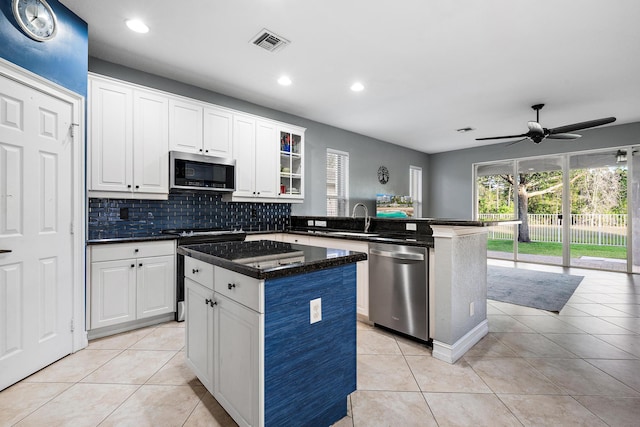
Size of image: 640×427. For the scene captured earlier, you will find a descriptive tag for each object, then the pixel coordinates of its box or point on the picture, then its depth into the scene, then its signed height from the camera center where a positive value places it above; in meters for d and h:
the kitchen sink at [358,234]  3.62 -0.26
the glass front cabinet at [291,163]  4.54 +0.76
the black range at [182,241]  3.20 -0.30
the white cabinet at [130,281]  2.73 -0.66
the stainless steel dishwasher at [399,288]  2.62 -0.69
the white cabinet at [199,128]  3.43 +1.01
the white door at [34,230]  2.03 -0.12
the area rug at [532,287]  3.91 -1.12
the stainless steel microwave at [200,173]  3.34 +0.47
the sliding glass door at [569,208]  5.70 +0.12
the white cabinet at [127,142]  2.91 +0.73
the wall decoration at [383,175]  6.85 +0.87
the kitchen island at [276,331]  1.37 -0.60
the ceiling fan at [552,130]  3.81 +1.12
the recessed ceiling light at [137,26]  2.59 +1.63
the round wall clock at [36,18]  2.09 +1.40
